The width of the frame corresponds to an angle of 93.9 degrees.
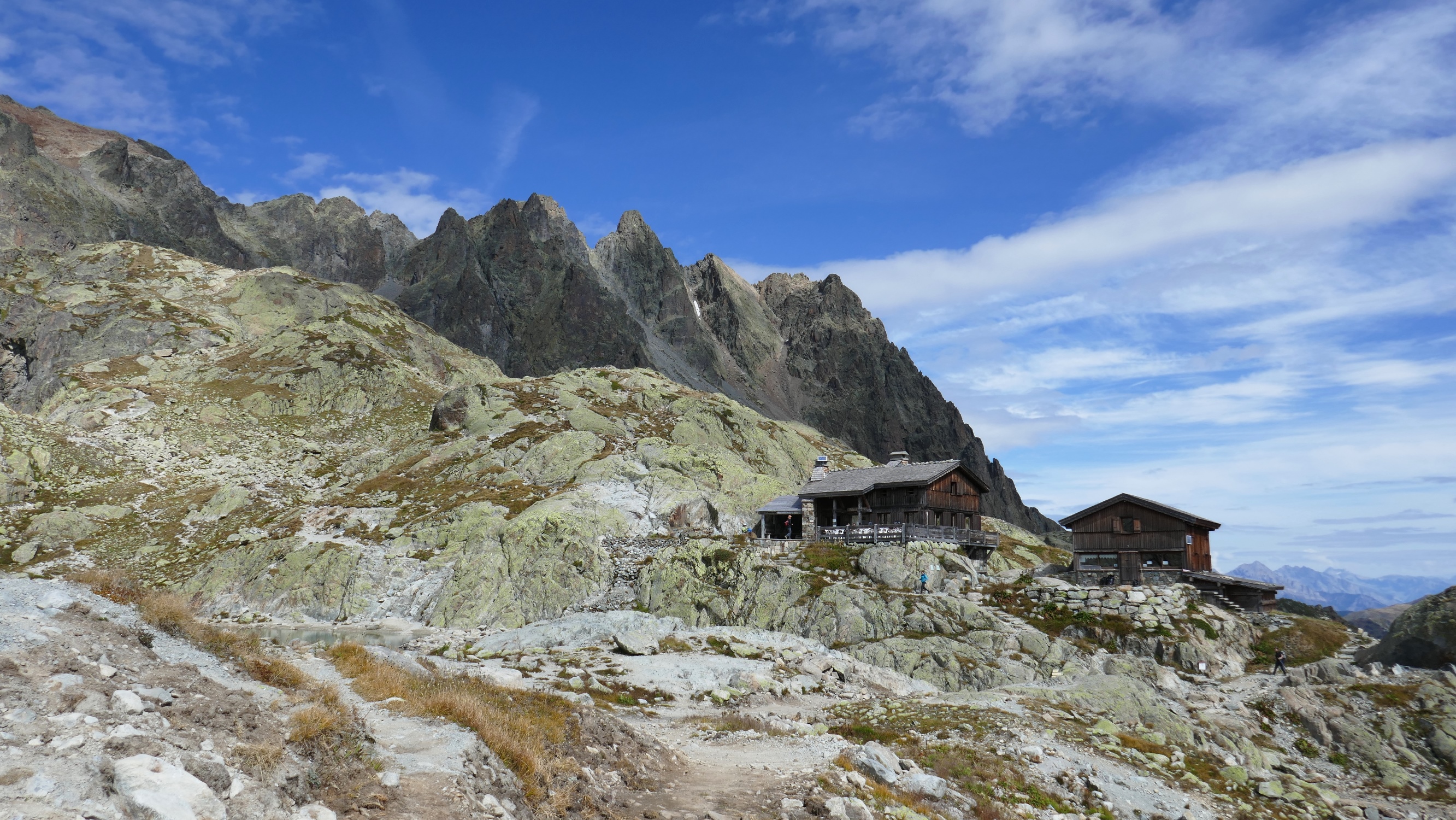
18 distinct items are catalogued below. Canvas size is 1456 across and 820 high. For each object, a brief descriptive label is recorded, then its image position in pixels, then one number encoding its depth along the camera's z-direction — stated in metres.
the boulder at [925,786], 19.78
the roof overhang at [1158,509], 52.16
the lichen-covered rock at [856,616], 42.09
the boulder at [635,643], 42.81
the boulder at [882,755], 21.16
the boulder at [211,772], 10.30
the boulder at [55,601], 15.20
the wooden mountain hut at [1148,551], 51.84
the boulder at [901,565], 51.50
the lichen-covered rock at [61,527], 70.19
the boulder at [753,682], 36.19
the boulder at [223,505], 77.12
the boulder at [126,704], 11.59
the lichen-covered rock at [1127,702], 31.05
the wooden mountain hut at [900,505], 62.19
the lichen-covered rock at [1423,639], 38.06
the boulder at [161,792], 9.17
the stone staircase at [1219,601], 50.00
